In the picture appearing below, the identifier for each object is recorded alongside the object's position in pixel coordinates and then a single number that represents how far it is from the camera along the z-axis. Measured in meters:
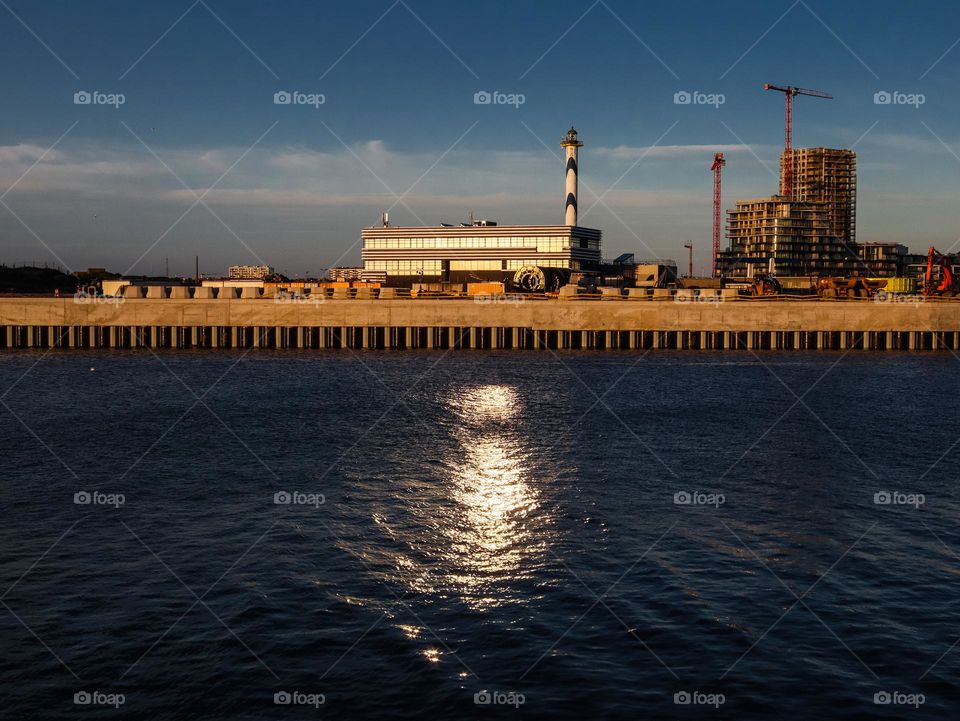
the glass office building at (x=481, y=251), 188.25
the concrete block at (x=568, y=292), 115.44
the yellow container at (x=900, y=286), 147.71
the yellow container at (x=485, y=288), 146.25
